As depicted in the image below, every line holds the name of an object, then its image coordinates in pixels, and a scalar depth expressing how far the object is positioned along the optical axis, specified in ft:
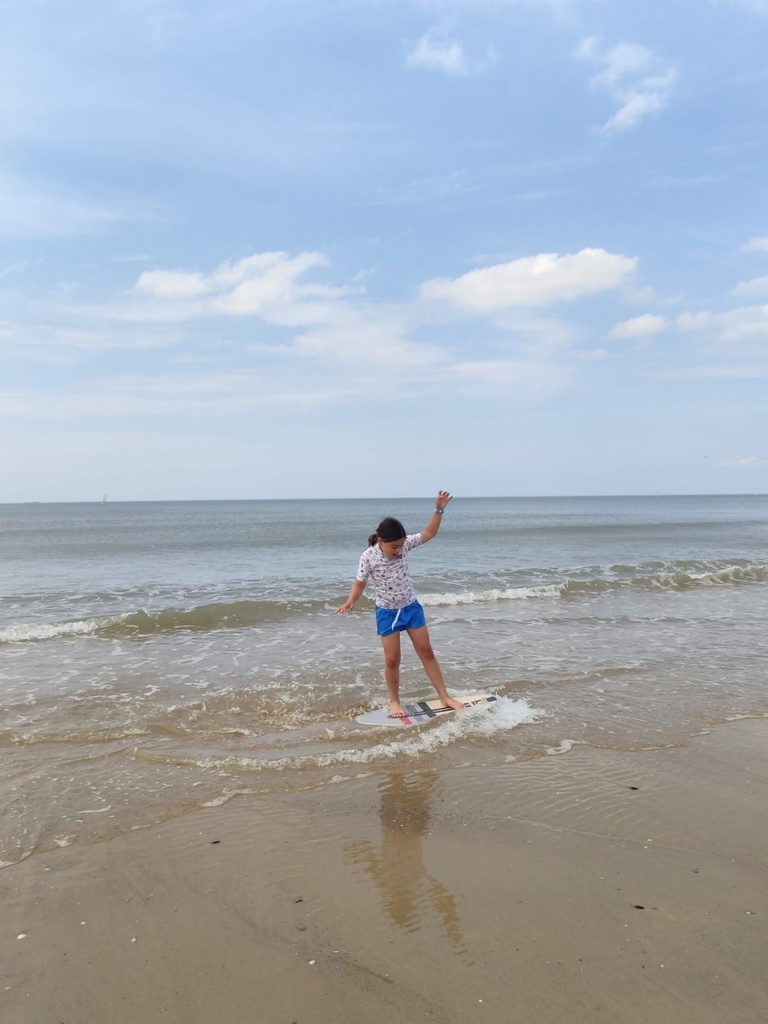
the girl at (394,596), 21.74
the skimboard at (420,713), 21.39
